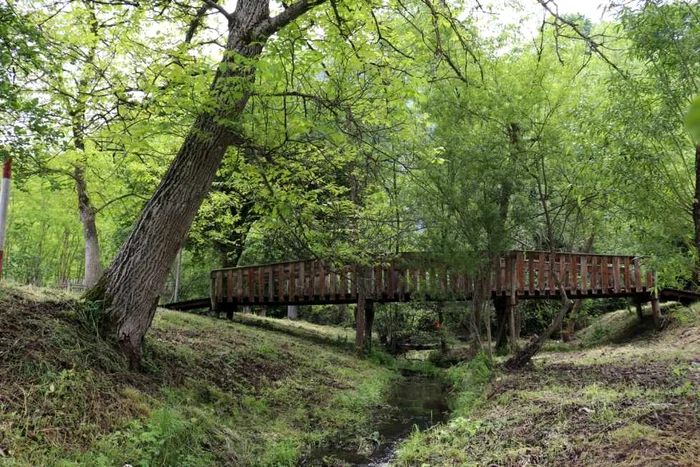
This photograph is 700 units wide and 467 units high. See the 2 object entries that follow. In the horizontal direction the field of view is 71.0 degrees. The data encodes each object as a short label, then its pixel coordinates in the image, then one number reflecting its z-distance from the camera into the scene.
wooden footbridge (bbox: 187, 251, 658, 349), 11.39
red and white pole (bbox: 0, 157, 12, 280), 4.65
